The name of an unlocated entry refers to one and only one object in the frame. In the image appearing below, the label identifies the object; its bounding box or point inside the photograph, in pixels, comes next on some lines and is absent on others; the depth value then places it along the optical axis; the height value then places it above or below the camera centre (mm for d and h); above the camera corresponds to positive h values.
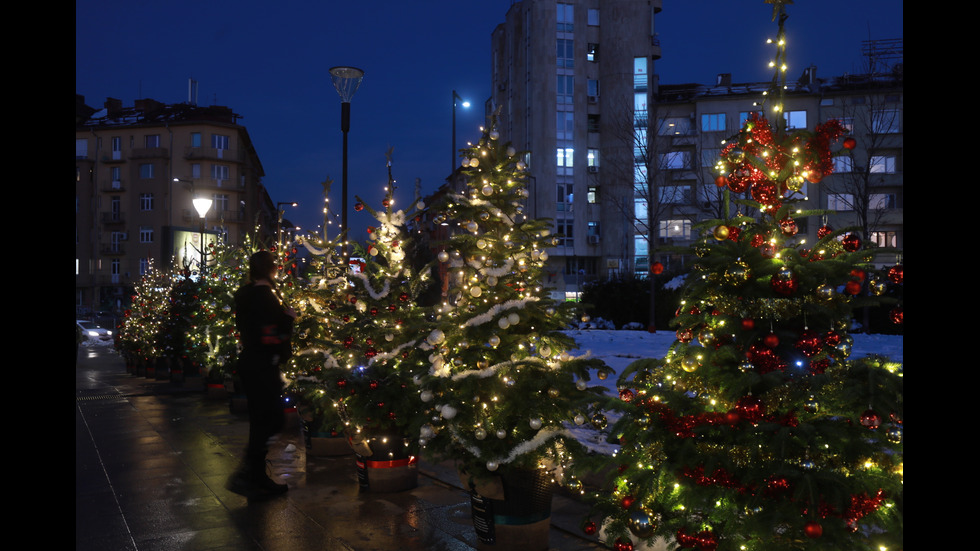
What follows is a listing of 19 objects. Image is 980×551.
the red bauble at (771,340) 3576 -297
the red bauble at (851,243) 3586 +196
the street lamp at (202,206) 18922 +2048
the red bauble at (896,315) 3189 -157
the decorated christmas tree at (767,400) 3199 -586
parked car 43375 -3205
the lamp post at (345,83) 12867 +3672
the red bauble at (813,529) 3018 -1060
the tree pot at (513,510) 5234 -1699
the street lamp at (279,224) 12993 +1064
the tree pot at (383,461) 7008 -1789
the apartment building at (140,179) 72250 +10647
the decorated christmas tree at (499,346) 5297 -532
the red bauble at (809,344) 3654 -324
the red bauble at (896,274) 3297 +35
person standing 6410 -727
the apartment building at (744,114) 40812 +9754
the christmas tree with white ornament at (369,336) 6863 -642
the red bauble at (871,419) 3039 -591
